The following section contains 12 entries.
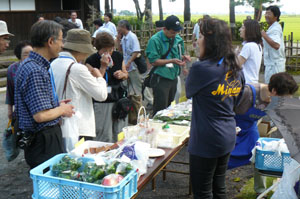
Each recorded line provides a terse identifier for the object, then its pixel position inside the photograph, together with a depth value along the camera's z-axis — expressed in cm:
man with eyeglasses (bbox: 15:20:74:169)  239
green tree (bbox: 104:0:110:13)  2875
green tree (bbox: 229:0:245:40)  2388
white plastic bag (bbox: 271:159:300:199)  284
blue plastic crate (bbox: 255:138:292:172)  322
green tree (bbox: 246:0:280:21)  2156
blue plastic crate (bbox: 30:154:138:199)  204
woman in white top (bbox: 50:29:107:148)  294
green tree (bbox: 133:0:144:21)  2827
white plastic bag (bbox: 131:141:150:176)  246
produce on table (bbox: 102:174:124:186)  205
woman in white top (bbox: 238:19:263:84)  466
